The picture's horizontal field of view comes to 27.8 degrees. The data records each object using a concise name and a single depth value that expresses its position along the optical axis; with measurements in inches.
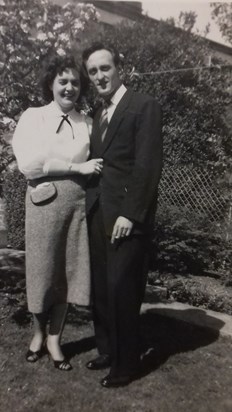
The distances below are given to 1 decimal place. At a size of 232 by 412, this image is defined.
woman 113.1
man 108.6
